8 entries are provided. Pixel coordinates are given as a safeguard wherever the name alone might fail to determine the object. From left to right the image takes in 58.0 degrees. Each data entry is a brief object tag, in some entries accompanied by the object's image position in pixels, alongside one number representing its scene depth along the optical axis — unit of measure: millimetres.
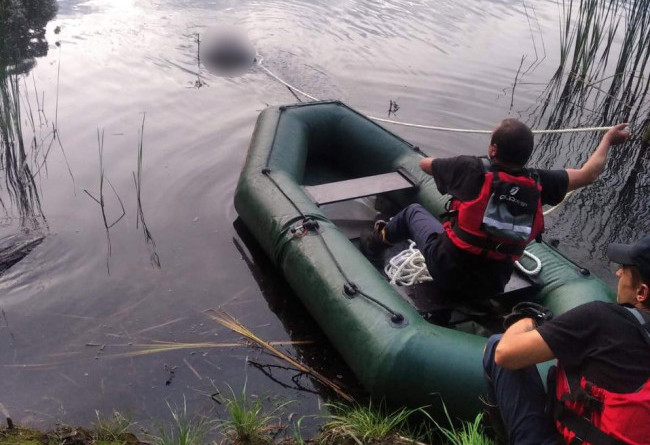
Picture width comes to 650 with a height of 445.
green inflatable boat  2533
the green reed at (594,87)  6148
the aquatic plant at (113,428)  2426
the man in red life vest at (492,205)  2574
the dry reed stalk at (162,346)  3100
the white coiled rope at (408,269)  3223
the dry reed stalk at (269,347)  2976
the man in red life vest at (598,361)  1515
